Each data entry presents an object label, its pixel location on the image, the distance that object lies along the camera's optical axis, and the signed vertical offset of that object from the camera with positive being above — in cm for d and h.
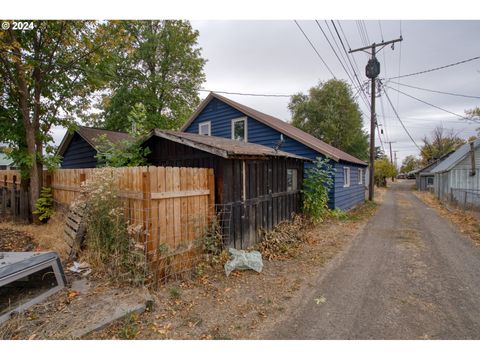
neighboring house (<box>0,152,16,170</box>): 2980 +168
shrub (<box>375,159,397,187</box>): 4062 +61
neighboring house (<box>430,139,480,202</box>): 1449 +0
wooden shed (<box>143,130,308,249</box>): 562 -5
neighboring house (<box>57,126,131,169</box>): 1288 +179
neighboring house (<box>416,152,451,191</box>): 3281 -53
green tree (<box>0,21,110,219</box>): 704 +299
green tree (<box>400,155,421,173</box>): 8995 +443
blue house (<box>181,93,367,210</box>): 1120 +222
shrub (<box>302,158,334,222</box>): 927 -67
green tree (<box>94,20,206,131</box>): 1905 +834
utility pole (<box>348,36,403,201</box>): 1461 +634
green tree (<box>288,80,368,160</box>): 2641 +659
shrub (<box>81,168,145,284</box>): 409 -102
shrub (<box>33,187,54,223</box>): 770 -86
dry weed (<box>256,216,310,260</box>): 615 -183
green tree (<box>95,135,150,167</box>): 700 +66
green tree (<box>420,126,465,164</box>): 4825 +606
